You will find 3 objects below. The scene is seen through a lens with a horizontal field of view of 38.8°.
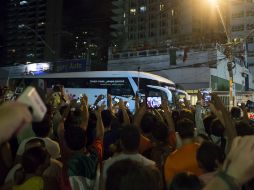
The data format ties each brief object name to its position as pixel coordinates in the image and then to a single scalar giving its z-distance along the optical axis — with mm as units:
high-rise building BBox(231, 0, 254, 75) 73300
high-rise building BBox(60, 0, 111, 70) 88881
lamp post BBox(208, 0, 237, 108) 19880
